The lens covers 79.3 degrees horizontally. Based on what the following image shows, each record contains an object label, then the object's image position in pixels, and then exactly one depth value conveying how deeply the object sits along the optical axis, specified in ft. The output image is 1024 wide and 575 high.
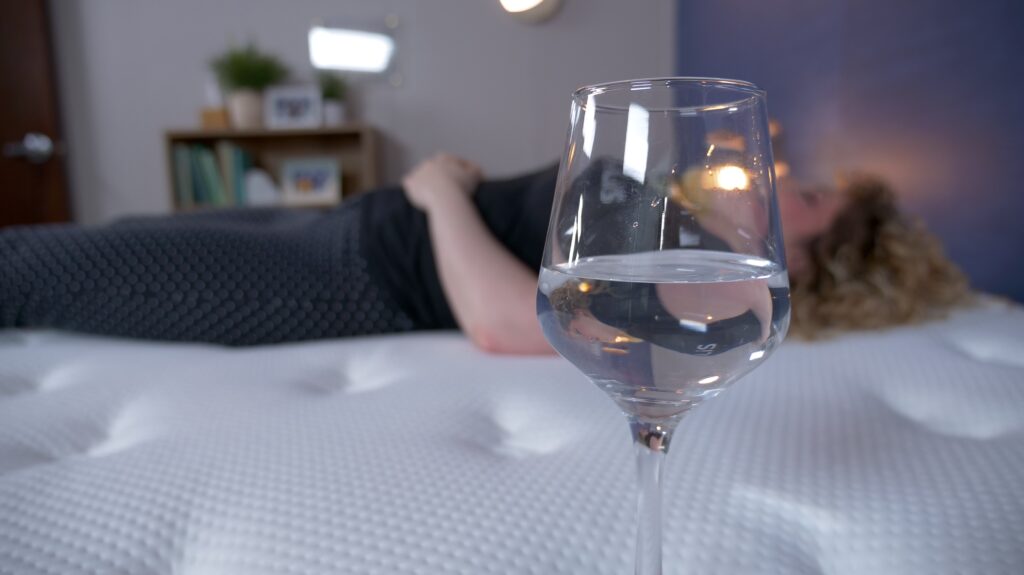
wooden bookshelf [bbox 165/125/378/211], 8.87
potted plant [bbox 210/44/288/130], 8.64
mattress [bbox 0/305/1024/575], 1.28
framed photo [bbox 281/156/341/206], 9.16
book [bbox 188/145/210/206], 8.76
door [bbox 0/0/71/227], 8.53
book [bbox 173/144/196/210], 8.73
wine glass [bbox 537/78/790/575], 0.95
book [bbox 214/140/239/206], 8.73
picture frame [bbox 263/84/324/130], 9.02
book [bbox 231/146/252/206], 8.82
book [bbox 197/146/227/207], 8.77
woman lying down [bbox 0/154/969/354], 3.43
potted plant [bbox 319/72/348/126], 9.01
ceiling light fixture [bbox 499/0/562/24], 8.64
